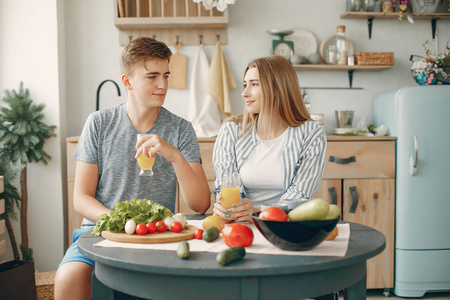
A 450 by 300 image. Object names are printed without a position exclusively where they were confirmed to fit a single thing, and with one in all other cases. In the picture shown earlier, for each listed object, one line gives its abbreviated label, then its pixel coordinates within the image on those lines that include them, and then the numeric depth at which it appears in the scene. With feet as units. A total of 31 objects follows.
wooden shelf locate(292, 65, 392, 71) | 11.66
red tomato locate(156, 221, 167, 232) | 4.67
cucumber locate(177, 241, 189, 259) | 3.87
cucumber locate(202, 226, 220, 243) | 4.42
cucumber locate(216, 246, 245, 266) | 3.69
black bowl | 3.87
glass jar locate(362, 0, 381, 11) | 11.71
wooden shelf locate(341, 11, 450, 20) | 11.67
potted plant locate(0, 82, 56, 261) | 9.96
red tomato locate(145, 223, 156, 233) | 4.61
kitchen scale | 11.85
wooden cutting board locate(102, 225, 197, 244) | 4.42
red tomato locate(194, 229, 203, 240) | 4.58
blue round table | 3.65
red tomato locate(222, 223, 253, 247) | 4.21
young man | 6.29
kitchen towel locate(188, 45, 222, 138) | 11.43
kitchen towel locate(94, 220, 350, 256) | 4.07
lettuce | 4.73
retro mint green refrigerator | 10.25
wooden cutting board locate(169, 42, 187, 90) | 11.94
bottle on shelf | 11.78
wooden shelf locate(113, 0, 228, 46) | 11.03
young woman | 6.79
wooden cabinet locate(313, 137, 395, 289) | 10.48
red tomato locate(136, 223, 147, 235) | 4.54
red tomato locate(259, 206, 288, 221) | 4.00
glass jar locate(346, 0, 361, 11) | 11.72
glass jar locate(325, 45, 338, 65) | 11.78
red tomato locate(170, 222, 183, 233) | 4.67
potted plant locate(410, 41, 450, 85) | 10.92
